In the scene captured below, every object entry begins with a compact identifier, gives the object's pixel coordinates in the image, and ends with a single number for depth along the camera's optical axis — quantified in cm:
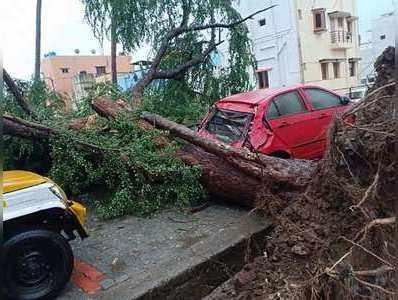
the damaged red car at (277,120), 576
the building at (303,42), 2320
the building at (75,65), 3344
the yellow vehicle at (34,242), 291
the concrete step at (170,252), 328
